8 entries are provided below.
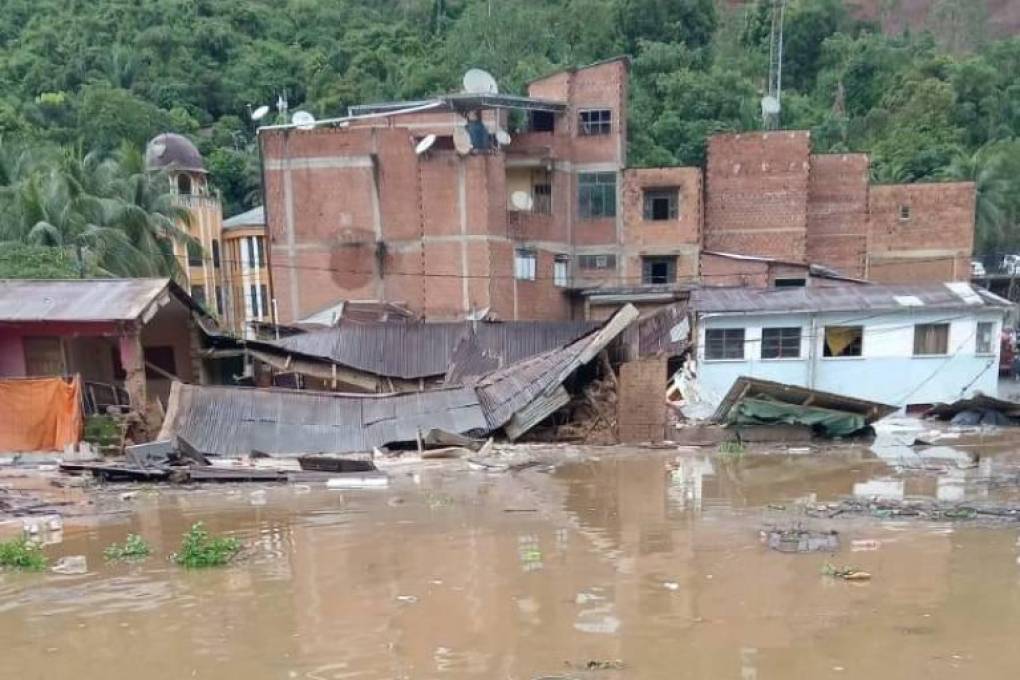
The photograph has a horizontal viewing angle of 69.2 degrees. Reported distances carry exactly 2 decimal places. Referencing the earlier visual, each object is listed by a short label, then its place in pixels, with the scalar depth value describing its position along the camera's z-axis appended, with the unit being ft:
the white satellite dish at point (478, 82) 82.79
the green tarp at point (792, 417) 58.59
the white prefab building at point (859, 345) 72.18
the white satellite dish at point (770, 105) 108.68
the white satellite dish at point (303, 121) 85.66
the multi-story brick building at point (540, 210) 85.46
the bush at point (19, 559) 27.55
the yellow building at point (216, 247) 121.29
